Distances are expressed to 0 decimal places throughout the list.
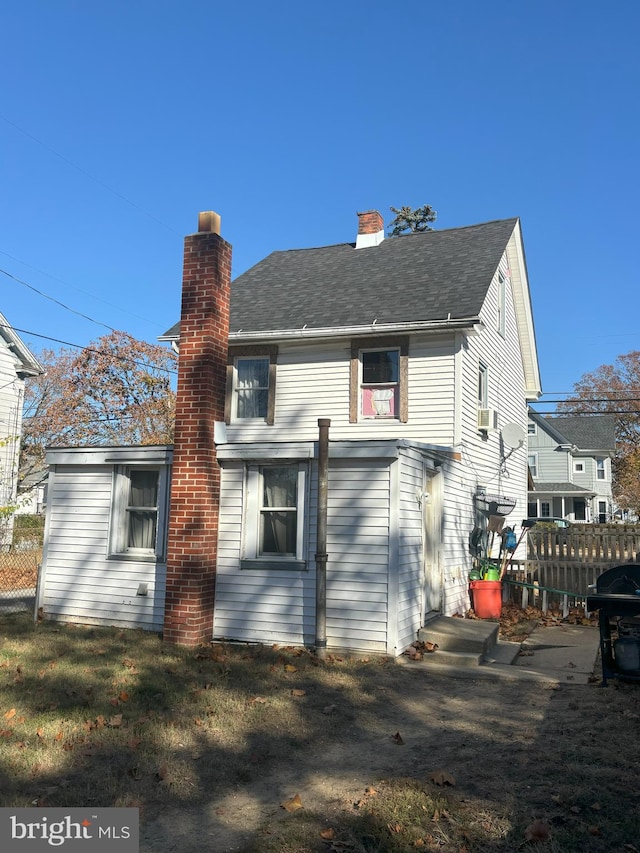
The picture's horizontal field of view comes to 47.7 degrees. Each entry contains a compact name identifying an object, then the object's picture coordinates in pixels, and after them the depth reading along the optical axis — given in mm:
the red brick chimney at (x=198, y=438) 9859
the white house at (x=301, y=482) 9648
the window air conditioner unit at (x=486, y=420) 15656
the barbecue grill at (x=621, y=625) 8086
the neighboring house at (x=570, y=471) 47719
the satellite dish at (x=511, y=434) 17062
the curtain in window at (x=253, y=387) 16188
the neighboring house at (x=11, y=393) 22766
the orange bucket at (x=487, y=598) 12703
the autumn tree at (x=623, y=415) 51406
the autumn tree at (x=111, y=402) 35594
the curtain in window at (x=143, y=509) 10945
